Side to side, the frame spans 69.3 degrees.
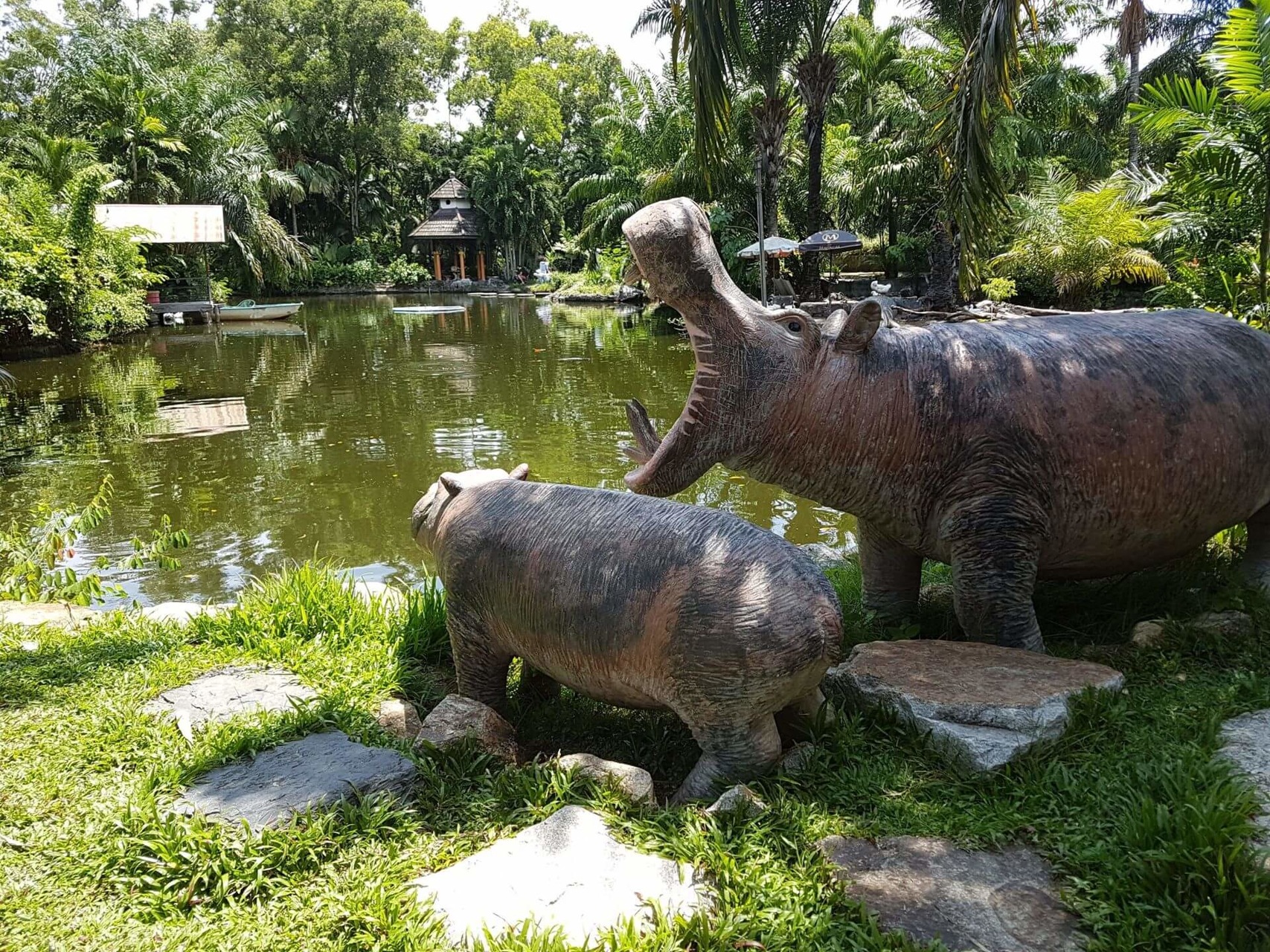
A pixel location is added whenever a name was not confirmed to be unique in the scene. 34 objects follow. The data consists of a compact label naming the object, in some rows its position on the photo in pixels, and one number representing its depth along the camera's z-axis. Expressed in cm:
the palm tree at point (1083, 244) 1769
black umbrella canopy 2120
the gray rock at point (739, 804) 271
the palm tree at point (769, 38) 1789
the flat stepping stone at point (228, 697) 365
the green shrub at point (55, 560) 591
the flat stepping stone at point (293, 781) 293
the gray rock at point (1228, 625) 352
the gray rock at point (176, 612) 509
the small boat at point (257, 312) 2830
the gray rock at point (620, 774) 285
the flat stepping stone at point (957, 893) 221
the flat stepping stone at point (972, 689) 290
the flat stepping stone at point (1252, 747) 256
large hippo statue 335
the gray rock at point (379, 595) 493
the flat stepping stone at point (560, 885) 235
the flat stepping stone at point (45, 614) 519
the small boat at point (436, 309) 3253
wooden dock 2817
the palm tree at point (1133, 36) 2528
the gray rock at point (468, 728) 321
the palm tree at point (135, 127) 2752
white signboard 2448
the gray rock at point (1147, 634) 355
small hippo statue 277
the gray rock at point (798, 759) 297
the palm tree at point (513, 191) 4250
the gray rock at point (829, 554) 586
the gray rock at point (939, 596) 435
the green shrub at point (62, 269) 1669
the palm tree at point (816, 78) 1944
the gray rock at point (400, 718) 357
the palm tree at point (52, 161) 2116
